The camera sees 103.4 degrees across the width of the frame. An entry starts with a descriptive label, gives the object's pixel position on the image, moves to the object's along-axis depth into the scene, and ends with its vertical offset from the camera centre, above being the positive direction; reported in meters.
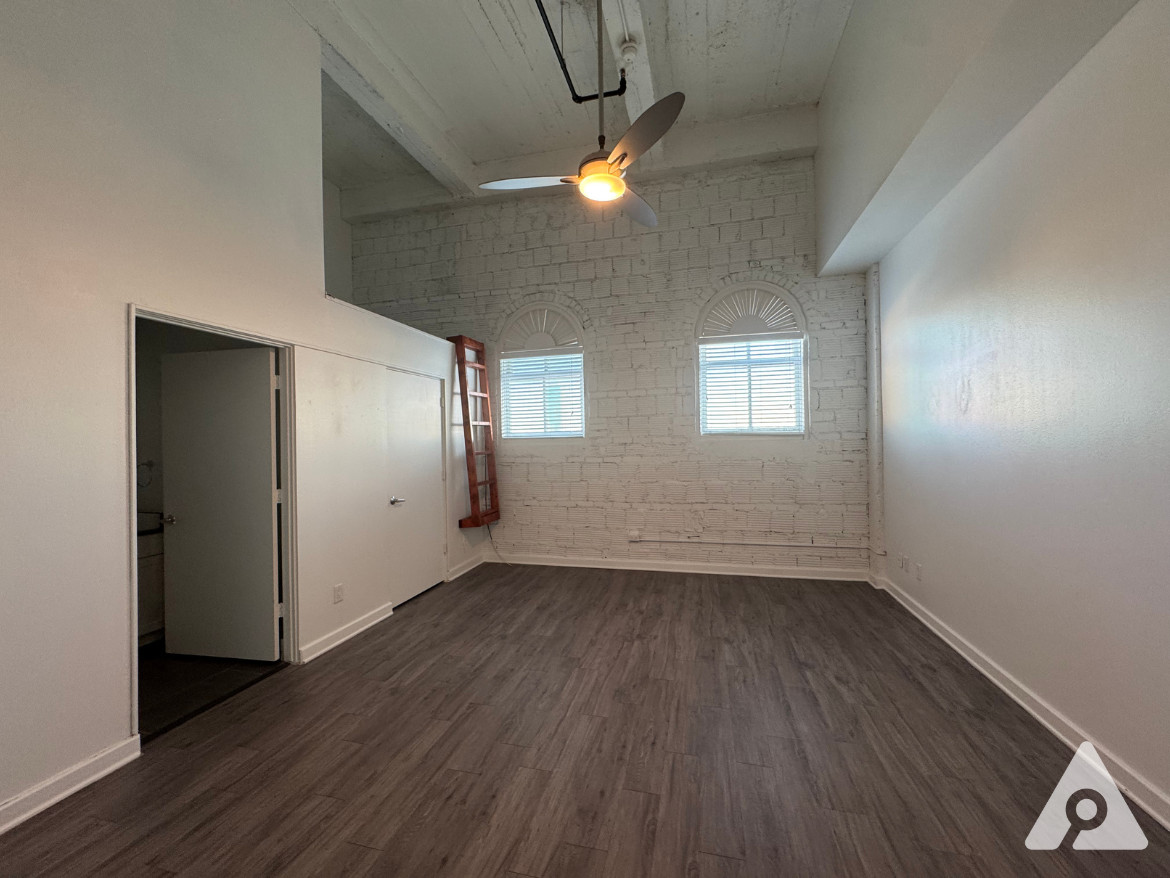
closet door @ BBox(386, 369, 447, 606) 3.97 -0.47
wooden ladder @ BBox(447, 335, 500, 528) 4.93 +0.04
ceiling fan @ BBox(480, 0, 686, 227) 2.45 +1.62
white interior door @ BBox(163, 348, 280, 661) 2.97 -0.44
